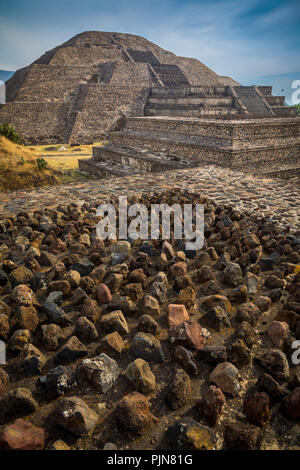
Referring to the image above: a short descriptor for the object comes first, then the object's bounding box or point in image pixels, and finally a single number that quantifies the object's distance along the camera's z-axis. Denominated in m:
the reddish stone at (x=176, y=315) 2.50
